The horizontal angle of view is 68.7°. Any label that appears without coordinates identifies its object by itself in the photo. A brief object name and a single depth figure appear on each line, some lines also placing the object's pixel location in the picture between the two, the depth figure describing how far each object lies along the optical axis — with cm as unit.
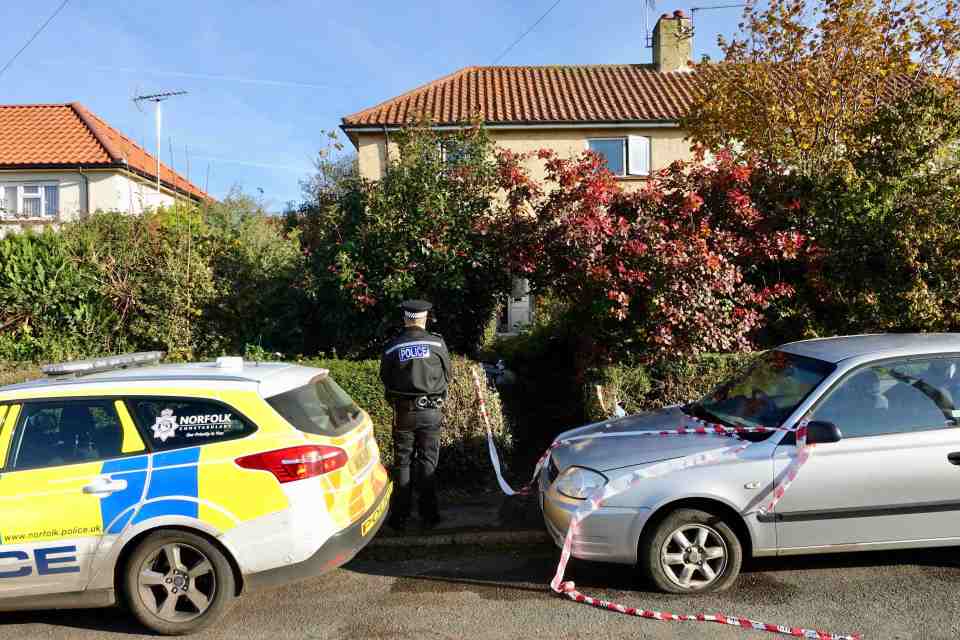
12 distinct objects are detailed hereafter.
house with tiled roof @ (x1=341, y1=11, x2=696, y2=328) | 1803
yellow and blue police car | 388
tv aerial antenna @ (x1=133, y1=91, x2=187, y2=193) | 1186
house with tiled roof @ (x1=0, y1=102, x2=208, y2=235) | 2102
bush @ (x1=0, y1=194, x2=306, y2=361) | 866
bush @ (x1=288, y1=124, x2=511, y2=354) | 783
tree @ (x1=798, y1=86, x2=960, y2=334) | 740
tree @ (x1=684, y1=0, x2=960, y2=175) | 955
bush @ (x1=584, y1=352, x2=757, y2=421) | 710
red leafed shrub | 696
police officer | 564
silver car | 434
